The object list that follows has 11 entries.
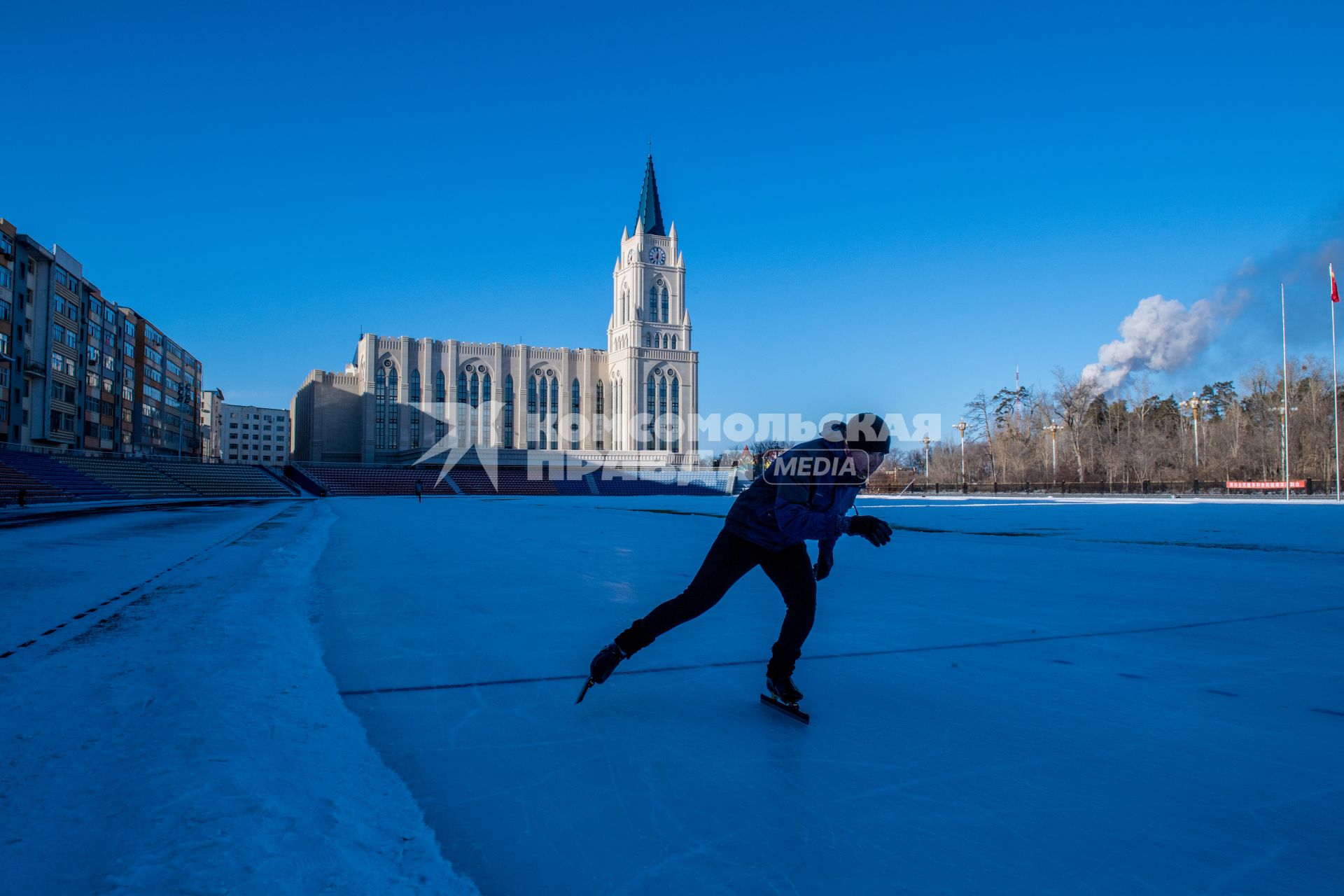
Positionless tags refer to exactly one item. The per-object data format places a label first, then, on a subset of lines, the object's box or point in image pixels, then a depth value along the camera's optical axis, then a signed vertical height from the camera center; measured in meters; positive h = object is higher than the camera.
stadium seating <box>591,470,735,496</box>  61.47 -0.96
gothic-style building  79.19 +8.86
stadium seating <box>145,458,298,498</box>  43.94 -0.53
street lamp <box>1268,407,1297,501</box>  49.97 +2.00
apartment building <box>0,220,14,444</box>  39.69 +7.35
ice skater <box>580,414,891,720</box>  3.18 -0.27
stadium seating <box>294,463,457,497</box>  55.34 -0.75
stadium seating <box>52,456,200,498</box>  38.53 -0.27
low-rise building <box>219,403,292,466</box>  142.38 +7.29
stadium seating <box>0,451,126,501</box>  33.44 -0.20
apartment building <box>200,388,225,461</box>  129.50 +8.71
